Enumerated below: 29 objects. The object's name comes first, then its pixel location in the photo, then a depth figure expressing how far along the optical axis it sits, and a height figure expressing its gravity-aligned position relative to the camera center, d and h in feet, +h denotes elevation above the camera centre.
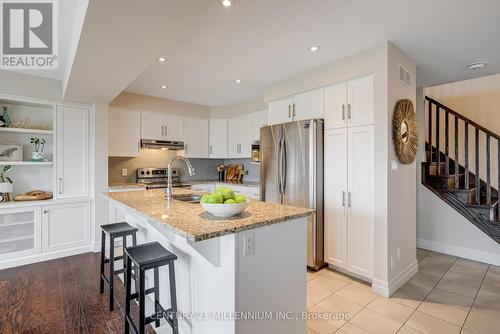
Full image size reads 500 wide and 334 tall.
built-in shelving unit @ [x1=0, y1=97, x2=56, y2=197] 11.21 +1.20
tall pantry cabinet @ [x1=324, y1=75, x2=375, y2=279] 8.73 -0.35
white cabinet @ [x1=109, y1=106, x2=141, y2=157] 13.47 +1.90
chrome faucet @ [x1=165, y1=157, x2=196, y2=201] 7.75 -0.73
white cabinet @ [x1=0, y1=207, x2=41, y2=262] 10.28 -2.80
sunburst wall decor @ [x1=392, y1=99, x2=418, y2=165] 8.46 +1.24
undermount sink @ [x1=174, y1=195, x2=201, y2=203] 8.51 -1.10
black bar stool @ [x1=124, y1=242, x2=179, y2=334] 5.29 -2.36
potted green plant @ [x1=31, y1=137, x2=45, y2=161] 11.37 +0.89
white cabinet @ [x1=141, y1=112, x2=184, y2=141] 14.56 +2.44
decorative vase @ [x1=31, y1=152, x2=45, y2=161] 11.34 +0.47
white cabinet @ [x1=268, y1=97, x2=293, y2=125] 11.48 +2.64
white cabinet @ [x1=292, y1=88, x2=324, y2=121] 10.24 +2.60
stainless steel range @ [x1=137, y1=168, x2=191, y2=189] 15.19 -0.73
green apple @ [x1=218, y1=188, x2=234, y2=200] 5.22 -0.58
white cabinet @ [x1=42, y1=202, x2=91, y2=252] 11.17 -2.79
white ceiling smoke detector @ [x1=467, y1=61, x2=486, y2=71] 9.68 +3.98
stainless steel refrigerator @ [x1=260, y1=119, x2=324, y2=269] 9.78 -0.21
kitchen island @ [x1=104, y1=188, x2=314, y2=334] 4.55 -2.11
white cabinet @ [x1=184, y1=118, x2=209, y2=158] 16.39 +1.93
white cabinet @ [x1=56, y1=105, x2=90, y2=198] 11.54 +0.69
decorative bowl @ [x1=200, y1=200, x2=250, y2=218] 4.91 -0.85
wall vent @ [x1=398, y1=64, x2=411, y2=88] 8.87 +3.30
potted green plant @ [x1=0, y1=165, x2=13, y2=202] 10.36 -0.77
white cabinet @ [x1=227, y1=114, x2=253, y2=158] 15.72 +1.94
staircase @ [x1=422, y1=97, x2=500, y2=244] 10.72 -0.21
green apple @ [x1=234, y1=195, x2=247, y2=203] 5.16 -0.69
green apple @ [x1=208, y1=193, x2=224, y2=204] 5.02 -0.67
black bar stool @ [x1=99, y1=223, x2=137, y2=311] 7.41 -2.29
